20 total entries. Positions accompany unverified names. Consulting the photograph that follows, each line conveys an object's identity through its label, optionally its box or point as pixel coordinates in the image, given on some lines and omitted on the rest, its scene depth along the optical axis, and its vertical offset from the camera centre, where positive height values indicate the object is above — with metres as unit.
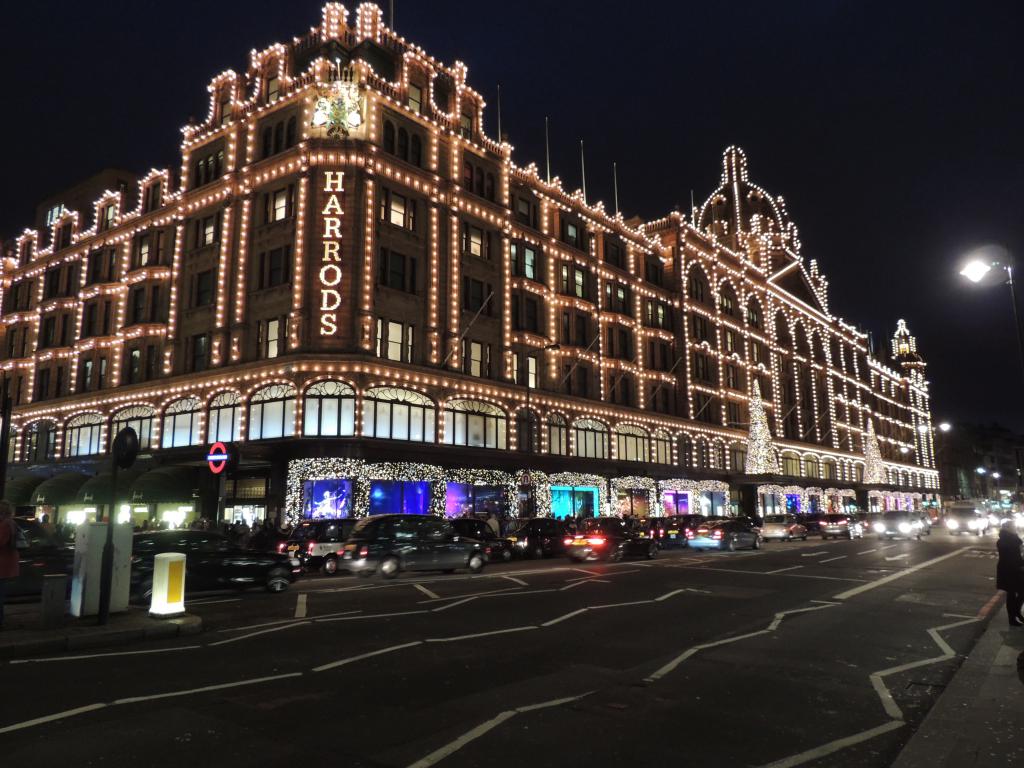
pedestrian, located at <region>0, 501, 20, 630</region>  11.12 -0.40
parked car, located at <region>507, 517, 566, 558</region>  30.62 -1.08
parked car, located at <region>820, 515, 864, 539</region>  45.72 -1.13
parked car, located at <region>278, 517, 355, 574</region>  23.11 -0.84
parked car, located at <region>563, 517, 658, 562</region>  27.51 -1.14
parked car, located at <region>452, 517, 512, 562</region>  28.47 -0.82
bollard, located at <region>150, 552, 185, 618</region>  12.52 -1.14
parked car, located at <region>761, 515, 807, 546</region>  43.16 -1.13
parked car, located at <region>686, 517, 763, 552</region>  32.81 -1.12
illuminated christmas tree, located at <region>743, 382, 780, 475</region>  62.84 +4.96
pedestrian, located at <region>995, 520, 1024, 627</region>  12.15 -1.07
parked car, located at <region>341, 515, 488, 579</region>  21.75 -0.96
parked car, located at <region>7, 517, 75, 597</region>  16.52 -0.83
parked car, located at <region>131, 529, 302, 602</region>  17.11 -1.02
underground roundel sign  22.70 +1.69
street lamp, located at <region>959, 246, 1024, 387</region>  13.73 +4.35
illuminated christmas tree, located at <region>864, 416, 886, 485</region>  89.19 +5.44
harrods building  35.78 +10.92
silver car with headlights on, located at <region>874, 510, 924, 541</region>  44.06 -1.09
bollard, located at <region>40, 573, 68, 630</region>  11.37 -1.21
